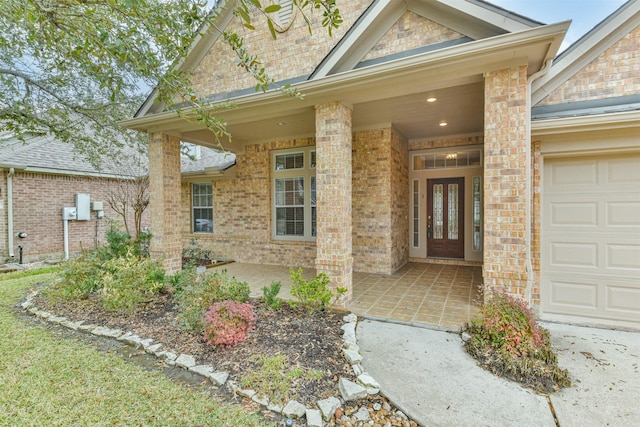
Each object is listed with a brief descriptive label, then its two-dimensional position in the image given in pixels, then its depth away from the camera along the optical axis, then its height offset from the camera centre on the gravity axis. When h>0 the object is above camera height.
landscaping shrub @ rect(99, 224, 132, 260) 5.92 -0.67
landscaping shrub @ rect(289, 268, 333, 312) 4.16 -1.17
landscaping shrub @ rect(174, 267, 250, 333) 3.68 -1.17
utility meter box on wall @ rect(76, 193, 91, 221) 10.02 +0.25
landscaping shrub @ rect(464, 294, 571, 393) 2.66 -1.42
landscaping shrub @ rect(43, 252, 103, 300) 4.96 -1.18
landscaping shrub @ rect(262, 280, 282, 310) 4.33 -1.31
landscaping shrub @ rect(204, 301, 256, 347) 3.24 -1.28
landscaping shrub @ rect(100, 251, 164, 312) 4.37 -1.12
